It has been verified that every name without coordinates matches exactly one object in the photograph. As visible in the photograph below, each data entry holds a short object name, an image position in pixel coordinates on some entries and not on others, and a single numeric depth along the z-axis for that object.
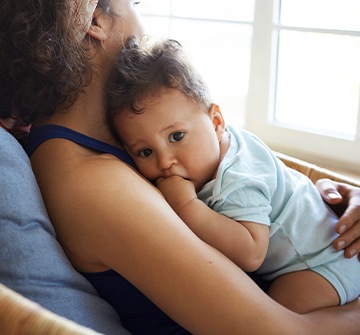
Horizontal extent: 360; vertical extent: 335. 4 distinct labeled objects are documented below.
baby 1.25
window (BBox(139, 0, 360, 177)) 2.12
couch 1.10
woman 1.12
